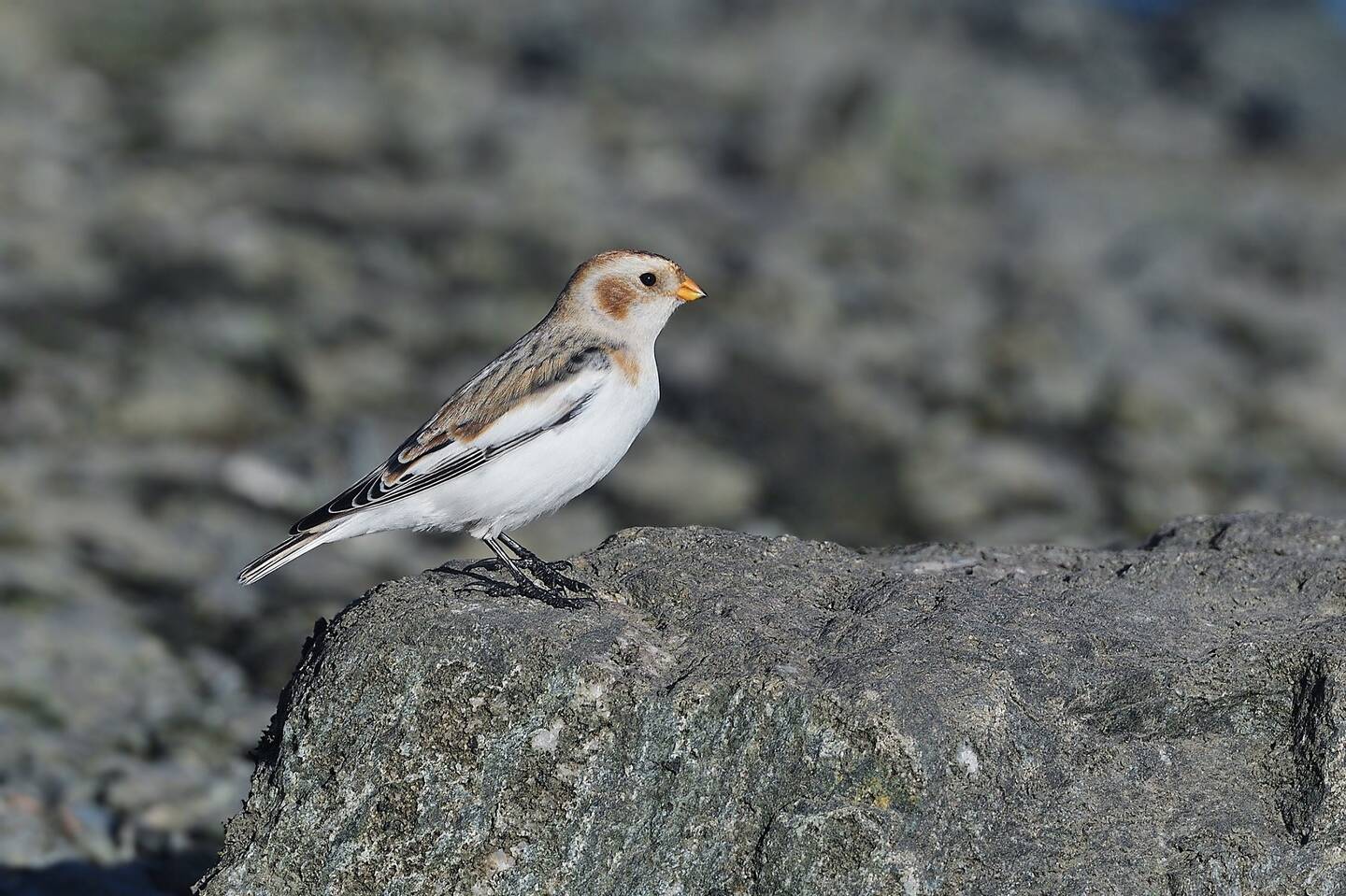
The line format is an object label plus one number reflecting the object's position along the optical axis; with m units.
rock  7.64
